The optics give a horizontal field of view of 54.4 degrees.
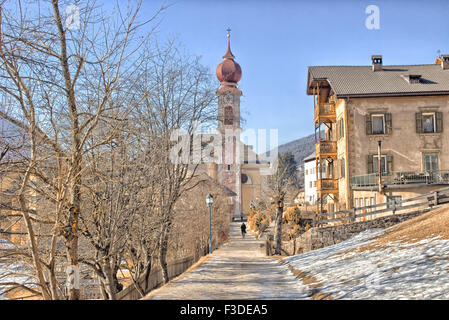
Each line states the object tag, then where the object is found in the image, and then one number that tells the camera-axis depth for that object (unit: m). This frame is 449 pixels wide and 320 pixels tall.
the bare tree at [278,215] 23.94
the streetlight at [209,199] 23.29
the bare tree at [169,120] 14.47
